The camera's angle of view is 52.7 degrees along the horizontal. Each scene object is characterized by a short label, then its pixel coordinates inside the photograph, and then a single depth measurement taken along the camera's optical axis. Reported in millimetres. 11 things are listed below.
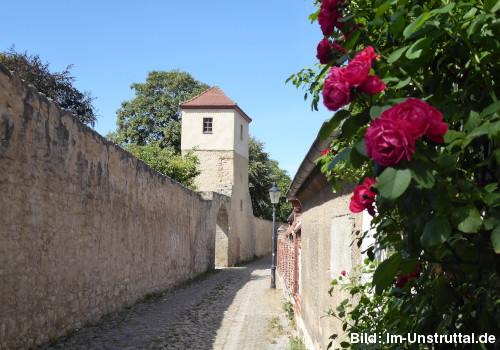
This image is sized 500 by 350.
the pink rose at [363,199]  1647
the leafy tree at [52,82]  24469
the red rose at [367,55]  1448
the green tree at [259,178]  39625
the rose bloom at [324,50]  1873
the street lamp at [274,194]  16516
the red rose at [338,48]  1911
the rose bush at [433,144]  1172
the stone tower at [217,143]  31906
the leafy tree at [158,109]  38219
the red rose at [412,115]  1162
